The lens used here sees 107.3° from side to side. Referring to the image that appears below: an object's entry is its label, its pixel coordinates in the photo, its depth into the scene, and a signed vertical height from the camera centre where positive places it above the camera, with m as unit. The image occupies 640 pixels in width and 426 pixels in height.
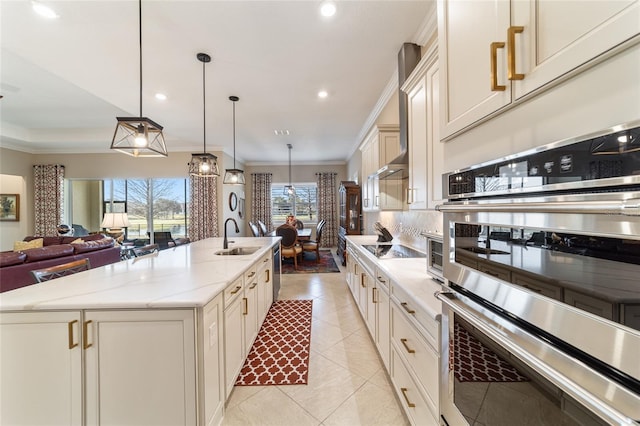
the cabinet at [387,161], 3.07 +0.67
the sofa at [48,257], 2.89 -0.65
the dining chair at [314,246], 6.16 -0.90
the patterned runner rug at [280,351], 2.00 -1.40
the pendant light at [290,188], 6.26 +0.71
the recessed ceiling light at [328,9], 1.87 +1.66
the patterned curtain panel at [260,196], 8.20 +0.55
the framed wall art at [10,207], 5.55 +0.14
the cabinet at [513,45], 0.45 +0.42
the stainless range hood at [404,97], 2.33 +1.19
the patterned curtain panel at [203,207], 6.32 +0.12
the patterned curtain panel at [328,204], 8.19 +0.26
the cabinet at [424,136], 1.58 +0.57
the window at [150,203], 6.82 +0.27
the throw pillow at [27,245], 4.17 -0.57
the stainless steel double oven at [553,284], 0.41 -0.17
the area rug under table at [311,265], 5.37 -1.34
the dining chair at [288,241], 5.39 -0.68
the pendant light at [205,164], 3.28 +0.68
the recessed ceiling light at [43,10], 1.87 +1.67
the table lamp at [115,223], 5.16 -0.23
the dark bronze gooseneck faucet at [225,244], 2.96 -0.41
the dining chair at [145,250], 2.72 -0.46
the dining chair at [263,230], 6.44 -0.50
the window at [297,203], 8.54 +0.31
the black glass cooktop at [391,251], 2.29 -0.43
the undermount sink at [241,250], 3.02 -0.51
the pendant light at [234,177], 4.11 +0.62
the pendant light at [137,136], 1.99 +0.69
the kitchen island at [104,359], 1.25 -0.79
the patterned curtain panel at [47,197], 6.04 +0.41
